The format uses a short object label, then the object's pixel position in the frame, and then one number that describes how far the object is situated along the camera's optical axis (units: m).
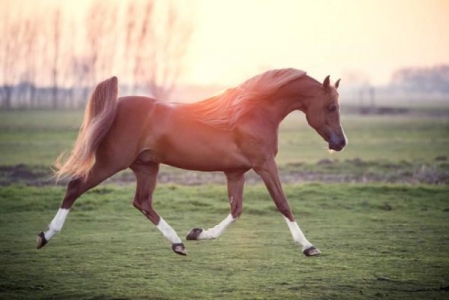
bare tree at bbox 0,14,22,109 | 77.69
